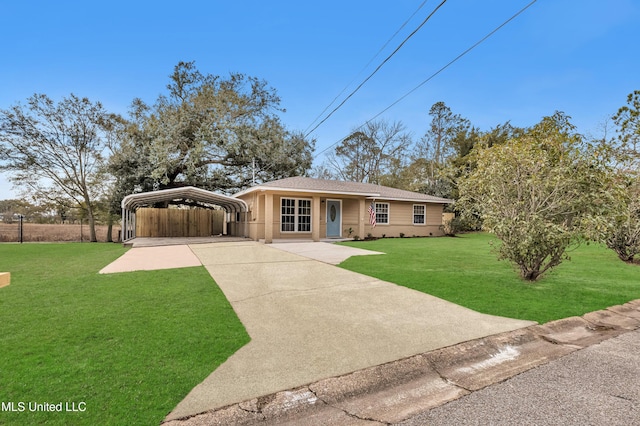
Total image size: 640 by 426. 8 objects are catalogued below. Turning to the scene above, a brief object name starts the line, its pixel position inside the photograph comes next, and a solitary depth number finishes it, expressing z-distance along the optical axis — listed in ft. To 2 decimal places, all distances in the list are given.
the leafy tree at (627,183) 18.10
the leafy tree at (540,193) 17.52
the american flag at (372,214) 55.13
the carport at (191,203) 47.91
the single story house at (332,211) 47.14
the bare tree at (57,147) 54.34
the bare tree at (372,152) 100.17
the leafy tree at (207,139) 59.11
